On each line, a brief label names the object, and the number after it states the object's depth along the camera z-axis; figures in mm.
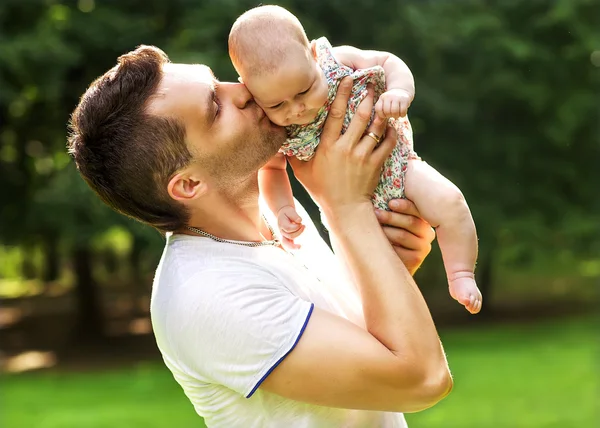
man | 2121
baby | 2473
